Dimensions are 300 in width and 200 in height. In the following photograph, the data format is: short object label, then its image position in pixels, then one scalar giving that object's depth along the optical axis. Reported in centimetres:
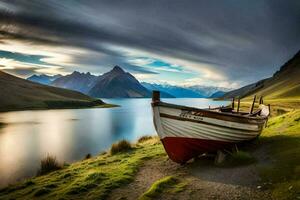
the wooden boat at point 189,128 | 1188
